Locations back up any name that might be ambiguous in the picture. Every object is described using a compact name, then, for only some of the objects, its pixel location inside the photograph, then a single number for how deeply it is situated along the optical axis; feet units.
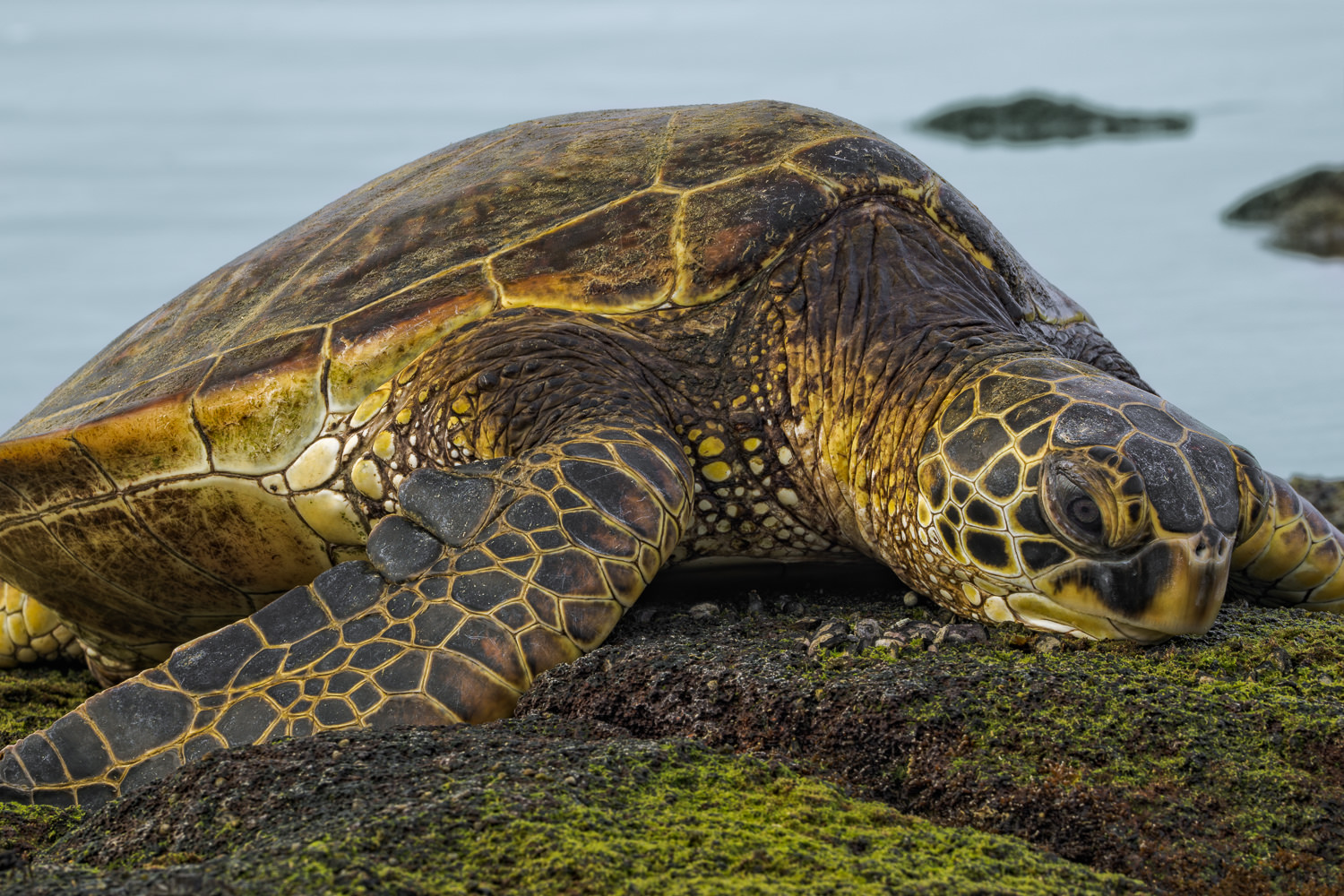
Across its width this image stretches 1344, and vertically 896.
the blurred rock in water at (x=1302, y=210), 101.35
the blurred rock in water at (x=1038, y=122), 156.35
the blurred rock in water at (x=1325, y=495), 37.68
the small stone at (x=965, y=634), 19.38
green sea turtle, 18.30
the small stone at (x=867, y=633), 18.78
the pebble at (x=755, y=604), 21.92
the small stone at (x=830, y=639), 18.42
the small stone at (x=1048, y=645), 18.84
